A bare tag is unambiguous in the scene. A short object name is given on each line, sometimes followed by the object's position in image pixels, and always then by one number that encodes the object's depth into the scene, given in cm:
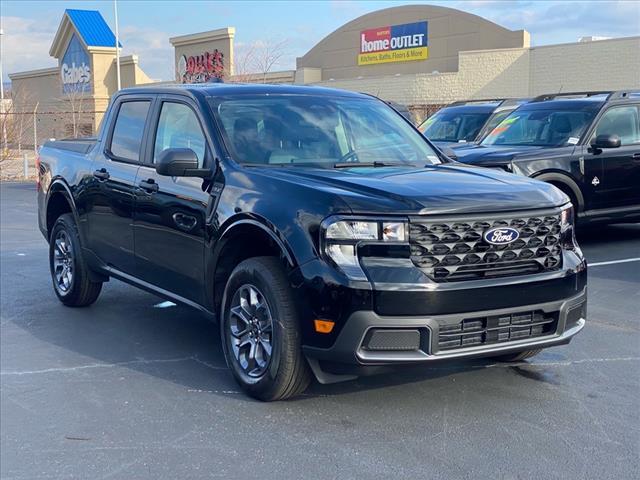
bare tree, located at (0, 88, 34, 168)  2471
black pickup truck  423
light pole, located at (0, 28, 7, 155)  2436
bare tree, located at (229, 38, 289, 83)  3081
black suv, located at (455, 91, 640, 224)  969
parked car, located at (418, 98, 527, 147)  1352
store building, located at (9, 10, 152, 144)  4281
